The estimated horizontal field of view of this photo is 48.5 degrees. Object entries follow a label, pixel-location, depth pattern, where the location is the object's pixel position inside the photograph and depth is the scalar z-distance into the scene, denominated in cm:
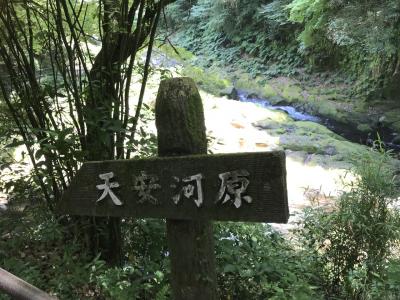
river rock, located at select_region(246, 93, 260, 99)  1541
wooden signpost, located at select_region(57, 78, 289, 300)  156
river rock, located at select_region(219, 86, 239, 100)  1437
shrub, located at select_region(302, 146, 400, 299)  341
